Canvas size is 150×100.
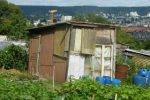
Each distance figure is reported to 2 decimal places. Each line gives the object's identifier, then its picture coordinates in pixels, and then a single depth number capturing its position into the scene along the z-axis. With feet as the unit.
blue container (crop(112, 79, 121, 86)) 63.44
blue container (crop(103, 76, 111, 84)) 64.80
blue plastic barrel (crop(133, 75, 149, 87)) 74.33
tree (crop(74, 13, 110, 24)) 234.99
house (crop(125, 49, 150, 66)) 105.62
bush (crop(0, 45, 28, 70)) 94.99
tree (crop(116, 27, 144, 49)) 179.01
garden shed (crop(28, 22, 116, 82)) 75.72
